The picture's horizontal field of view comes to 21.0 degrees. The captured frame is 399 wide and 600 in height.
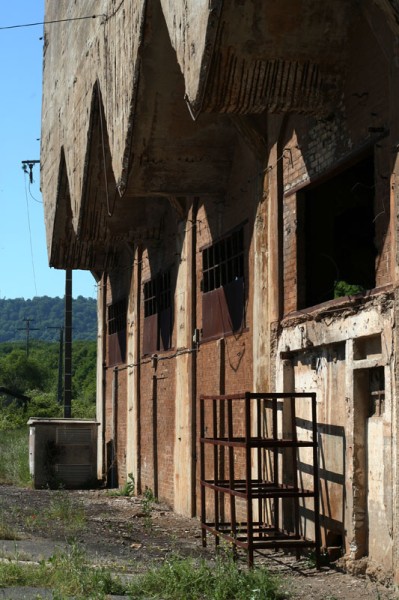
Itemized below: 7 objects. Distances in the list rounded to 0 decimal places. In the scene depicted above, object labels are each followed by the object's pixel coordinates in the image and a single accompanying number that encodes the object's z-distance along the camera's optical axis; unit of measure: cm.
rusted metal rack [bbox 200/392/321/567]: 1117
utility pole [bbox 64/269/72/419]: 3506
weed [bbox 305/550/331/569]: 1130
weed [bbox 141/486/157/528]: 1612
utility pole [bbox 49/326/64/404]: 7800
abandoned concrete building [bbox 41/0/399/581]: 1066
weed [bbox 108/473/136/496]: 2200
